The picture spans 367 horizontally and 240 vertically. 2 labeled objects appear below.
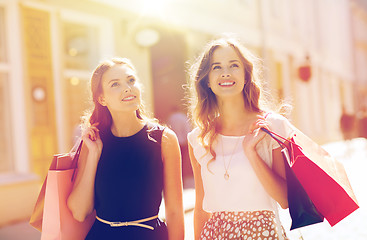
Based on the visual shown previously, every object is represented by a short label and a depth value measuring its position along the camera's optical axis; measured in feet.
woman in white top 6.78
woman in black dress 7.21
